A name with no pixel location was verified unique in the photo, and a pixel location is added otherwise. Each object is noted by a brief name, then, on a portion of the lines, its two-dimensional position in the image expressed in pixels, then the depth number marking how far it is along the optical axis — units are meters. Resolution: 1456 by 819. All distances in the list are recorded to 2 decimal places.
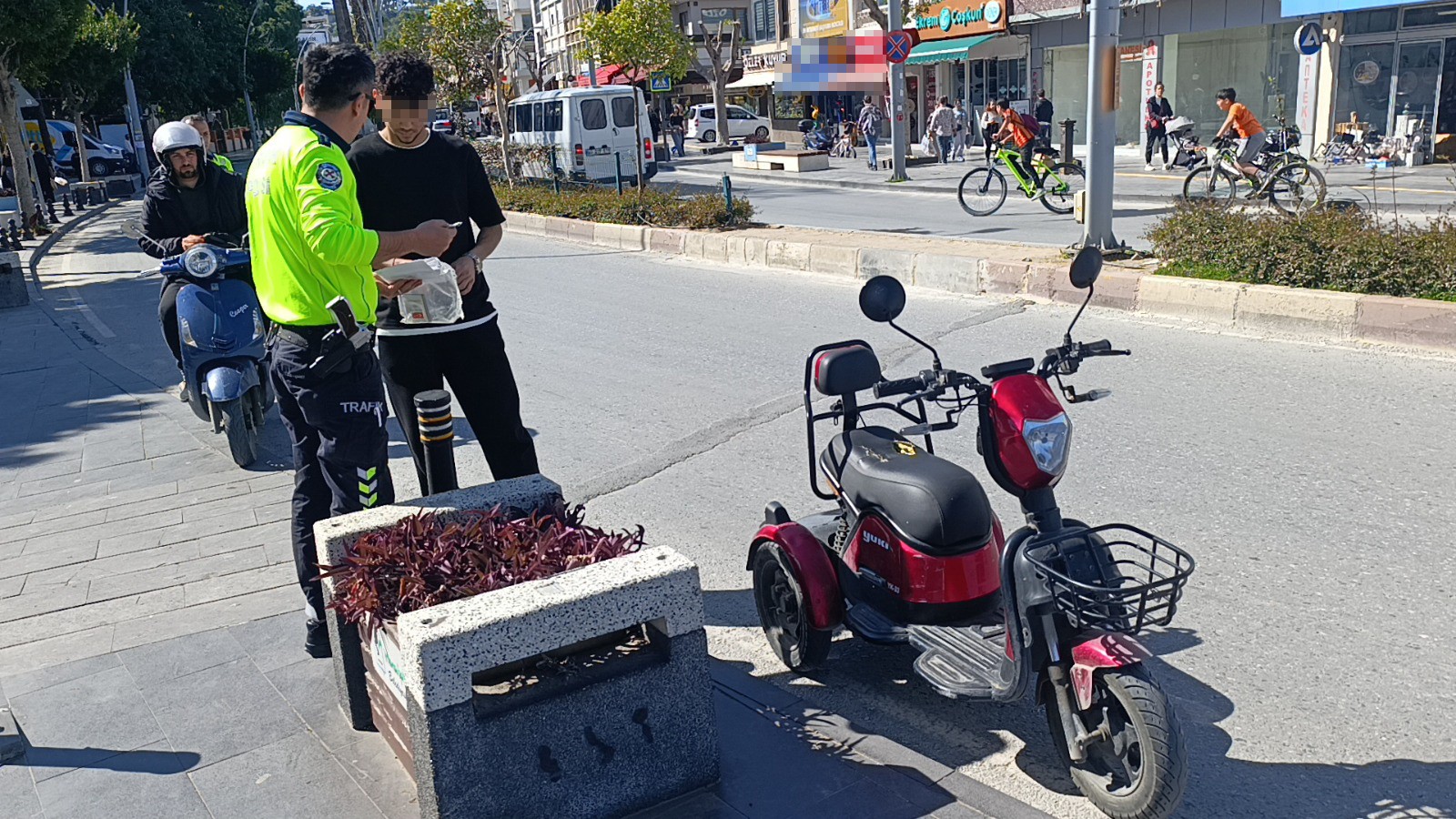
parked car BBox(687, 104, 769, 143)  40.25
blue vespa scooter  6.34
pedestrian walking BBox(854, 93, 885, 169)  26.36
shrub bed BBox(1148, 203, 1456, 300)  7.32
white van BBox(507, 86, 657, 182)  23.44
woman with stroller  22.08
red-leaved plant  2.95
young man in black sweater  4.02
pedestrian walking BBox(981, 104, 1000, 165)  22.58
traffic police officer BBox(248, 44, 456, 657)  3.43
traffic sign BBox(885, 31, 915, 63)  20.38
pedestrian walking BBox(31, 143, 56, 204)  25.17
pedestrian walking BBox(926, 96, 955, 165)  26.11
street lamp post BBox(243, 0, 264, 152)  55.64
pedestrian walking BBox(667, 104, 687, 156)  37.03
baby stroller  20.56
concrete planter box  2.65
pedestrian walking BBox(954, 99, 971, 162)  26.97
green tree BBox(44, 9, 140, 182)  24.73
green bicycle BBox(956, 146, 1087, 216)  15.14
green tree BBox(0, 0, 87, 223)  16.42
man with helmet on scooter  6.45
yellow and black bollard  3.86
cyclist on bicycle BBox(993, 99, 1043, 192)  15.16
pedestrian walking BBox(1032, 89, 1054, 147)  24.81
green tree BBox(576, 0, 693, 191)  37.62
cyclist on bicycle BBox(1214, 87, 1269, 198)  14.04
